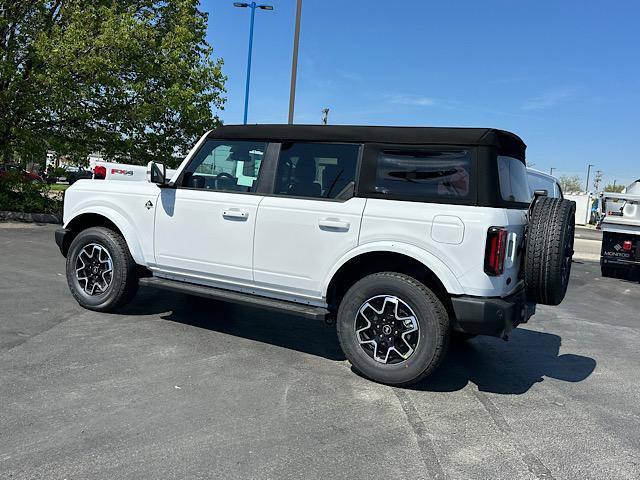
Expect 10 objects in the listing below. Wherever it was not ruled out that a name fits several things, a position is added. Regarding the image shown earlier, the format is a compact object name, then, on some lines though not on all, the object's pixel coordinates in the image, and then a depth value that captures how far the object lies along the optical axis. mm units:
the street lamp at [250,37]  18609
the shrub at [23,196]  13844
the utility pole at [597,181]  107688
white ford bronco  3941
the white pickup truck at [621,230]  10719
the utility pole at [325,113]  27206
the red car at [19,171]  14066
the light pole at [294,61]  12812
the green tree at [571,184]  101100
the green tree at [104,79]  12797
